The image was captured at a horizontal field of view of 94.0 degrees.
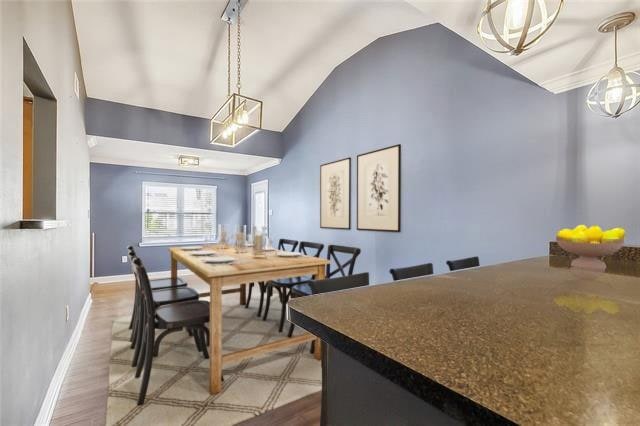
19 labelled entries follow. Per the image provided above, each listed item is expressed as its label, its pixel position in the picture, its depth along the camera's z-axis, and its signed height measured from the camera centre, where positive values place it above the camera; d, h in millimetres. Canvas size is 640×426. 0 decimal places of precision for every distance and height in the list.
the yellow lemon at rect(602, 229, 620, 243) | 1365 -108
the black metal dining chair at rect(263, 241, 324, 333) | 2846 -741
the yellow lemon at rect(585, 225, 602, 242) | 1413 -100
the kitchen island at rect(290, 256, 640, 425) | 399 -251
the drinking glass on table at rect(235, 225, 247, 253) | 3069 -284
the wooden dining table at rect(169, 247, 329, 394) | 1908 -439
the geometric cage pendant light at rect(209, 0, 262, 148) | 2497 +897
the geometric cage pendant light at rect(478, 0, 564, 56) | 1006 +675
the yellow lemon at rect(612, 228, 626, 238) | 1374 -88
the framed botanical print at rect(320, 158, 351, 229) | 3902 +261
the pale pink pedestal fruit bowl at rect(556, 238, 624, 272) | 1363 -184
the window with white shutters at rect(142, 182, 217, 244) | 5613 +10
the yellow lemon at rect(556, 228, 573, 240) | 1486 -109
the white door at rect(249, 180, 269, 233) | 5879 +214
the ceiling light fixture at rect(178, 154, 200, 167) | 4843 +876
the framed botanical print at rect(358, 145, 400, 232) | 3225 +270
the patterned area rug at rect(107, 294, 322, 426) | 1668 -1126
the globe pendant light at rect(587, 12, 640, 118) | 1516 +667
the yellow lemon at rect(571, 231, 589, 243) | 1438 -117
